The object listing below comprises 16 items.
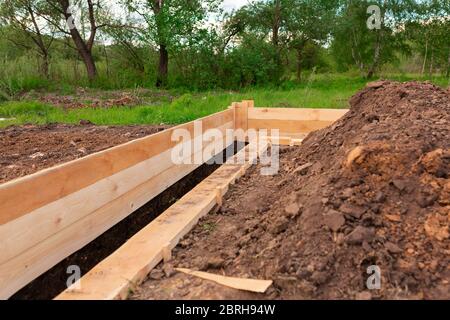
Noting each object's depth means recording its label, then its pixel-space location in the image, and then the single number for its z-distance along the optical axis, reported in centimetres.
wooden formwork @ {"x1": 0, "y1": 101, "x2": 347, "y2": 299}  176
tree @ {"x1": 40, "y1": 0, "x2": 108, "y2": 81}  1335
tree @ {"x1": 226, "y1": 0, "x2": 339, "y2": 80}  1475
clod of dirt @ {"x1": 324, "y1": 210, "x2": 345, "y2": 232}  190
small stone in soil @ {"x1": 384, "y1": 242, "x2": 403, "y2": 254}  175
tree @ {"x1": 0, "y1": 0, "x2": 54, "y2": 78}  1327
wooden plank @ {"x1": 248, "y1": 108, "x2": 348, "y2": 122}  491
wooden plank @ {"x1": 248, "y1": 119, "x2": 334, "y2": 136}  492
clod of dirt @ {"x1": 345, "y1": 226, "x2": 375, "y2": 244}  179
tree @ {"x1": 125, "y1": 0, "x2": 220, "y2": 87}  1249
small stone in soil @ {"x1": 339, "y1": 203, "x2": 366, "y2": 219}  196
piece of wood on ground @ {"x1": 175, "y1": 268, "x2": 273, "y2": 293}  168
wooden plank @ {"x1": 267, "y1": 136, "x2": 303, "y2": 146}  445
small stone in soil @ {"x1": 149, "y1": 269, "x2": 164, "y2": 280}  187
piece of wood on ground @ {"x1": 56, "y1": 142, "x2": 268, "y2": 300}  171
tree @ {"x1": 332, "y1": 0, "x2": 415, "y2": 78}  1739
